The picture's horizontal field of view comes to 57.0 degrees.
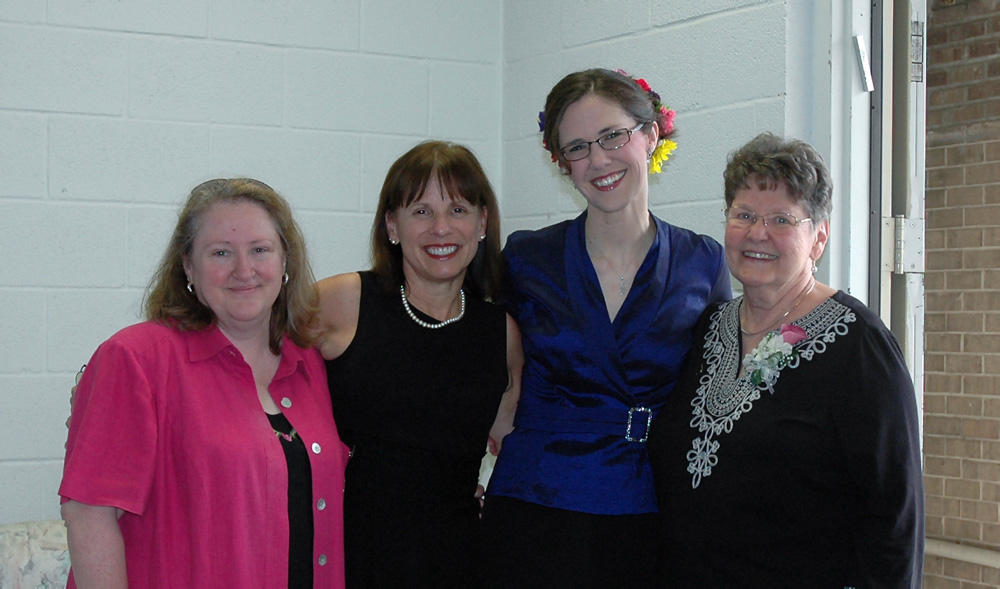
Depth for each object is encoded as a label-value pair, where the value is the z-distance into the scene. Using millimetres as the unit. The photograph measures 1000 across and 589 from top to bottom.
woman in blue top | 1966
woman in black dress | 2018
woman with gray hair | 1655
